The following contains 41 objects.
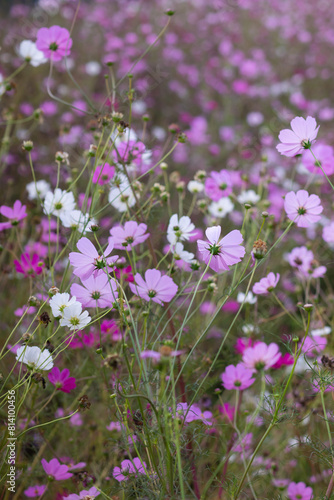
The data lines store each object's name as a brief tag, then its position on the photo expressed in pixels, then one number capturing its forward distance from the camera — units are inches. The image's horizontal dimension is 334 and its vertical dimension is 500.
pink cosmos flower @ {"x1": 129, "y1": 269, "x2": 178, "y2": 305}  94.7
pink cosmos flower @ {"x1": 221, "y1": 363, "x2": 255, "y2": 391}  101.0
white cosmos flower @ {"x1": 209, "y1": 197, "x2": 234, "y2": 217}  112.3
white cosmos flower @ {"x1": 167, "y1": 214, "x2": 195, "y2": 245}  100.6
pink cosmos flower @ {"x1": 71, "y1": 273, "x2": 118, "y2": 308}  94.5
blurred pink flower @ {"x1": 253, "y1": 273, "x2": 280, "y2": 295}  100.3
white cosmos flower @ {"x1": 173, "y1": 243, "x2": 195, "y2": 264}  99.8
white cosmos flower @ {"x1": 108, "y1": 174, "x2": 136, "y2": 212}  104.8
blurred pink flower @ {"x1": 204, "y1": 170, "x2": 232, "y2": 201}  113.0
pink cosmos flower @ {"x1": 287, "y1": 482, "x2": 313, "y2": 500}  101.5
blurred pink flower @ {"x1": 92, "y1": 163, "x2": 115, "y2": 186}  107.5
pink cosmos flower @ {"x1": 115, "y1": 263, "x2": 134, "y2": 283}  102.5
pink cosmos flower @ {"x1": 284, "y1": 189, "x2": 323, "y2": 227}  97.7
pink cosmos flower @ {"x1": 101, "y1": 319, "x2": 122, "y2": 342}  101.4
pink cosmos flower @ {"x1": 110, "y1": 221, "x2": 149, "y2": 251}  99.2
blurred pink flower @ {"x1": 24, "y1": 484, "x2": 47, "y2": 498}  99.6
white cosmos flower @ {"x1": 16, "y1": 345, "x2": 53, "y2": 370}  94.0
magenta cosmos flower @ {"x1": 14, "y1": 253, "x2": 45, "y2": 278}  104.2
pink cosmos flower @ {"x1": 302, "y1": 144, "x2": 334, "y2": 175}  116.9
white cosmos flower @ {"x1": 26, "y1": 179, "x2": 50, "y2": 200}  112.8
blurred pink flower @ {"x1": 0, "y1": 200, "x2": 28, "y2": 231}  105.5
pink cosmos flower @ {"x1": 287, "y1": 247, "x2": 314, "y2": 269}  109.0
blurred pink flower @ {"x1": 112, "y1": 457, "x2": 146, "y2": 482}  94.2
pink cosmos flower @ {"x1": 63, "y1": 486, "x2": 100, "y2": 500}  94.7
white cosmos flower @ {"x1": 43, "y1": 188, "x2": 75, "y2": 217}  103.3
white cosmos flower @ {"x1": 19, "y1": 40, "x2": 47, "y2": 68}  111.4
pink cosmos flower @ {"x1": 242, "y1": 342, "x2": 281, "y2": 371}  99.5
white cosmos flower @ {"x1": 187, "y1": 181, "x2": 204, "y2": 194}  111.5
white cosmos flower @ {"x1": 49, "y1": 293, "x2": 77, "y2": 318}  94.6
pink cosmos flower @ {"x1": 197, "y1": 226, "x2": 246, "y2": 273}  94.0
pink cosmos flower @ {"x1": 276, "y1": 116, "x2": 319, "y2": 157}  96.3
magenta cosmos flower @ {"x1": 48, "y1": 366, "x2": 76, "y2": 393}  98.4
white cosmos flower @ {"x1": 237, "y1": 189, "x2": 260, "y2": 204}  114.1
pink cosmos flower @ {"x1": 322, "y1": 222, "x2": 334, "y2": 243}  107.5
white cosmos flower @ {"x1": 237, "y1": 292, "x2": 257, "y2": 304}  107.5
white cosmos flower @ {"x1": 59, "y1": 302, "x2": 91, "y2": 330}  94.6
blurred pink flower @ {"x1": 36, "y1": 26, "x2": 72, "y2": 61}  106.4
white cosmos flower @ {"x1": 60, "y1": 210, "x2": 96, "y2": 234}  100.4
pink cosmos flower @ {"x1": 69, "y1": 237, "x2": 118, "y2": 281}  93.6
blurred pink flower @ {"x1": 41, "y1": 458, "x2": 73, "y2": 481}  98.2
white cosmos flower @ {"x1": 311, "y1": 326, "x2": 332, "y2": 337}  104.7
